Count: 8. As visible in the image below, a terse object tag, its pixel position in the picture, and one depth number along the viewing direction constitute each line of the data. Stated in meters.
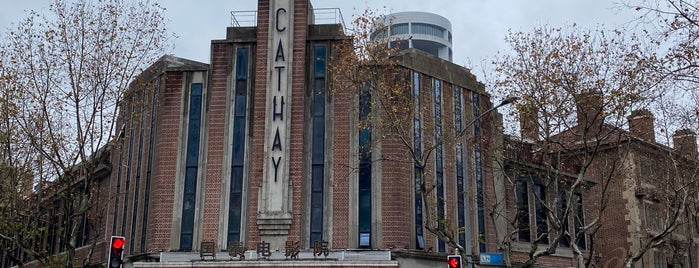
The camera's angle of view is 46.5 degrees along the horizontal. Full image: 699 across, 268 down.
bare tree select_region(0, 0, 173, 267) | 23.44
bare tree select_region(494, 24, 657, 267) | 21.53
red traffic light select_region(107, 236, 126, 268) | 16.89
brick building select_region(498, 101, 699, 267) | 23.97
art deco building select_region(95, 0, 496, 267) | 28.53
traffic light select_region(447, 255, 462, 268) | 19.84
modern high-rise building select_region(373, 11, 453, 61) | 133.38
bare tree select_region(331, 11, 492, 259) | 23.52
